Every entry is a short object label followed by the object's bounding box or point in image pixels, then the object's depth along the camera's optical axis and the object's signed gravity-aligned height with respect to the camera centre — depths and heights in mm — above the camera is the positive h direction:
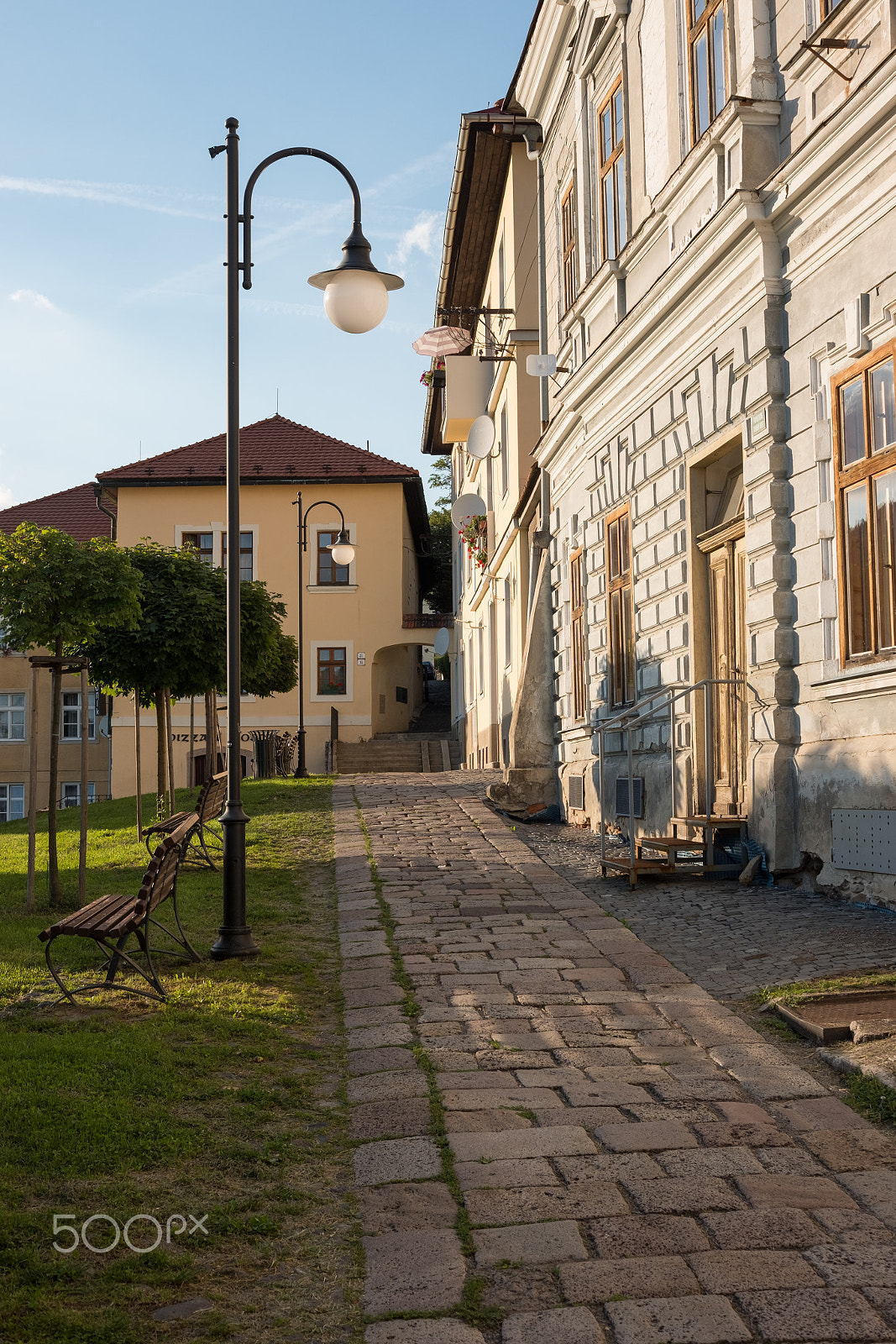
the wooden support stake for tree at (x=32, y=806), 9362 -240
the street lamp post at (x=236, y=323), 7719 +2810
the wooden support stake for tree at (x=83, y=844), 9391 -523
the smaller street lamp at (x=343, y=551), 26734 +4568
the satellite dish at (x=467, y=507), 27641 +5628
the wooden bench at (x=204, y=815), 11102 -391
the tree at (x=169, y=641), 16531 +1691
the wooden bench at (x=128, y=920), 6281 -745
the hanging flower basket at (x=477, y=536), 27614 +5062
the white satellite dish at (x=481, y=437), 23422 +6048
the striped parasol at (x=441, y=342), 22797 +7566
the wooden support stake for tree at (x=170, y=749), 15984 +315
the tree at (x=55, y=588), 10086 +1459
